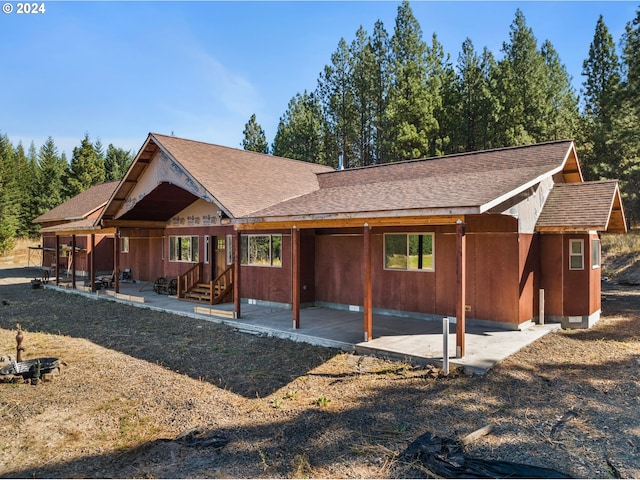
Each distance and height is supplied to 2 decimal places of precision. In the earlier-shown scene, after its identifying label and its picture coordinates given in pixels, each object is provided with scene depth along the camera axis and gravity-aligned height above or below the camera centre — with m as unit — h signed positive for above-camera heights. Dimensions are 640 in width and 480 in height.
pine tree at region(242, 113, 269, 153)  38.81 +10.37
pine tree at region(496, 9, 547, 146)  24.66 +9.38
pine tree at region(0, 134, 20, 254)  35.91 +3.51
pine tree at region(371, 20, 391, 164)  28.38 +11.85
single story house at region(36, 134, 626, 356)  9.04 +0.48
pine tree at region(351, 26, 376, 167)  28.45 +11.18
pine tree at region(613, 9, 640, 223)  17.02 +6.03
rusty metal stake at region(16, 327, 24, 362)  7.54 -1.85
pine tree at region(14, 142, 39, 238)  42.31 +4.85
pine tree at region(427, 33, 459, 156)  26.52 +9.95
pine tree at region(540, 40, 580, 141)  24.98 +9.37
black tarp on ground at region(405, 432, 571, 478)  3.90 -2.15
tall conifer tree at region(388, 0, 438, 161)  25.61 +9.29
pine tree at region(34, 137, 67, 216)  41.94 +6.02
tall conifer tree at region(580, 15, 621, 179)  24.20 +9.05
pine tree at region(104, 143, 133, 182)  49.69 +10.62
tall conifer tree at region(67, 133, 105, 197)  41.59 +7.87
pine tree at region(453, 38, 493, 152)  26.22 +9.36
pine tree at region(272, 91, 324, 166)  33.56 +9.27
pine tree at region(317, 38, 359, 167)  29.91 +11.06
